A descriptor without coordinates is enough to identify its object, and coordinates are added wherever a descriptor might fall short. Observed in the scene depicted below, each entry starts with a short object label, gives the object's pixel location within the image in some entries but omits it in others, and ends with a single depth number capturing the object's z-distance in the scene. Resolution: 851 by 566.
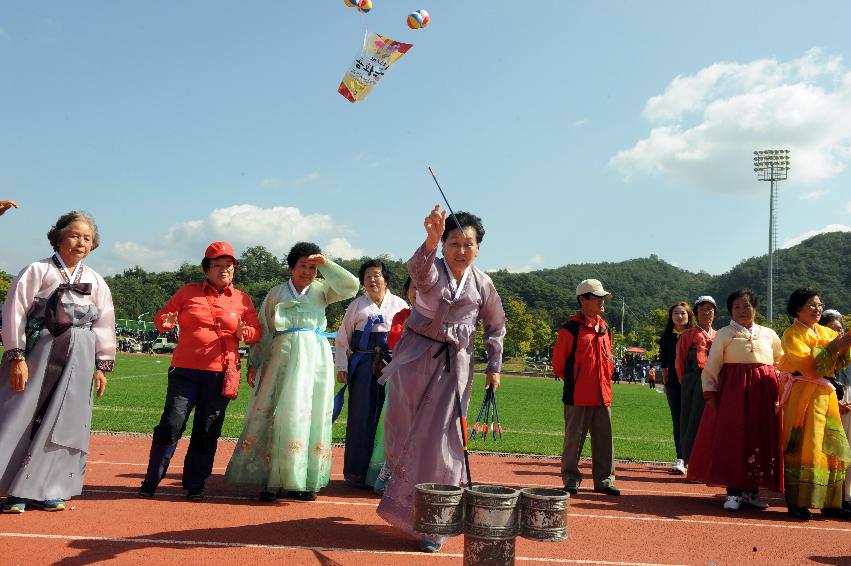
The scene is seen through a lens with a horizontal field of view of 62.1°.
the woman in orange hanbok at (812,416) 6.13
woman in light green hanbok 5.93
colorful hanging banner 5.86
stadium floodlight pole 49.09
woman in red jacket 5.79
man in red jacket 6.88
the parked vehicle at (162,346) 51.97
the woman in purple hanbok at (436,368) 4.62
